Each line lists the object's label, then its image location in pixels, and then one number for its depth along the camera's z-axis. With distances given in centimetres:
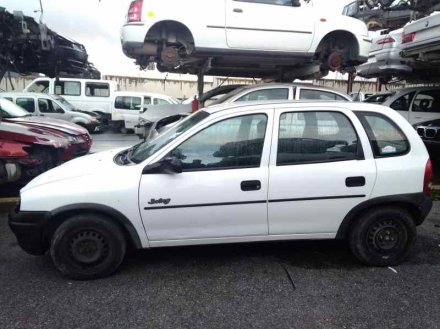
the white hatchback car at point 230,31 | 624
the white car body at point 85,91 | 1667
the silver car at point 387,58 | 930
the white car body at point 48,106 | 1346
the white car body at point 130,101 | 1623
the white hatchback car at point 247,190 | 333
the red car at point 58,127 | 716
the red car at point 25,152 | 588
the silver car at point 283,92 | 659
